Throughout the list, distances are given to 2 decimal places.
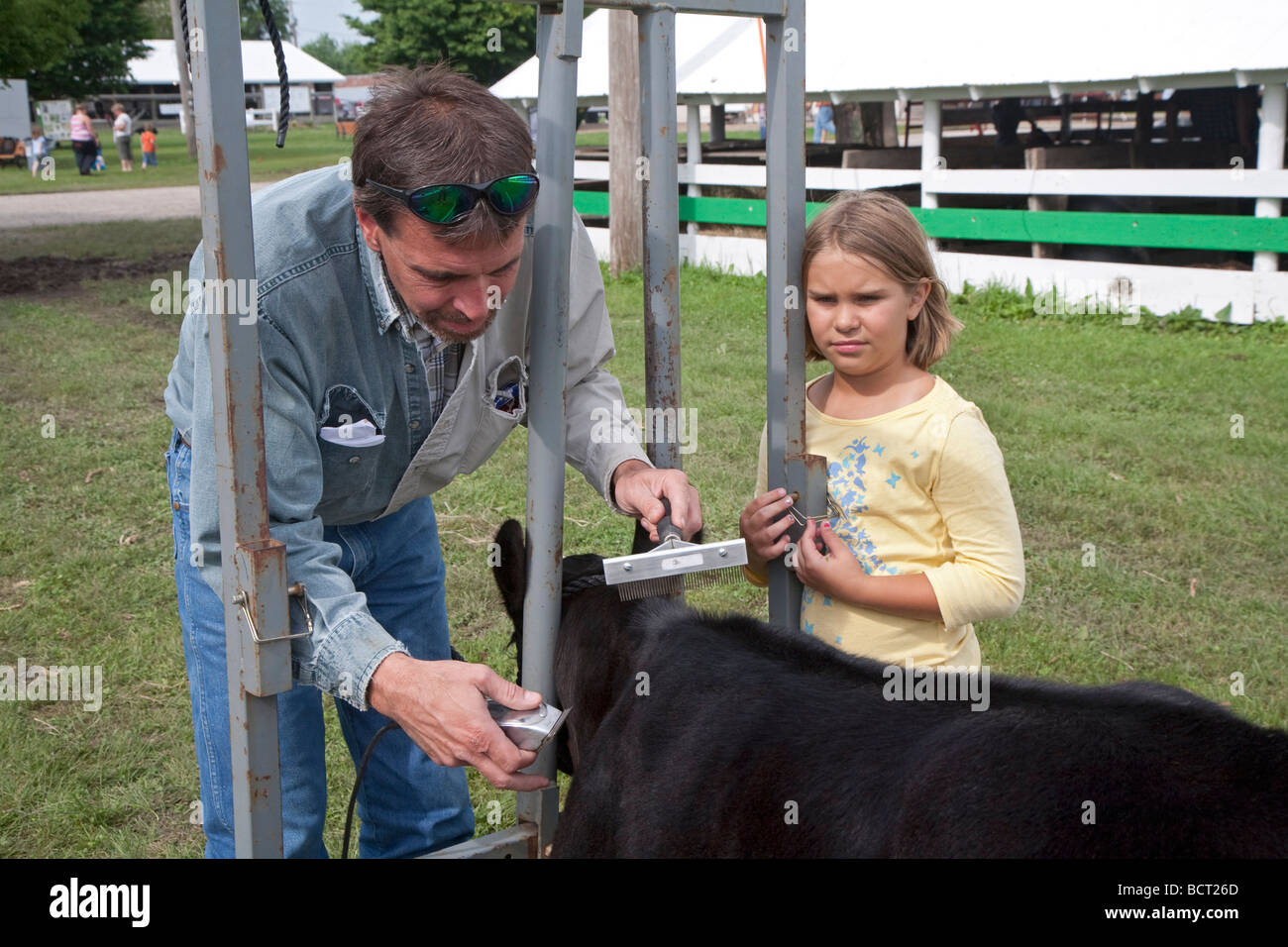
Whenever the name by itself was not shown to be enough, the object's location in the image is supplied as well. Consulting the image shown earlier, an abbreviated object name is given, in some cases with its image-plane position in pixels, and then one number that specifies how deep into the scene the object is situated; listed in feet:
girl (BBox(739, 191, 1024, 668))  8.61
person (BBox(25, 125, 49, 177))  103.19
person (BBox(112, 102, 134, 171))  111.24
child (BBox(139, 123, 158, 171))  112.57
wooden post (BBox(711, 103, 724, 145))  54.08
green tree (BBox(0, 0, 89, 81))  40.65
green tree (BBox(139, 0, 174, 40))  219.96
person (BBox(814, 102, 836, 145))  100.42
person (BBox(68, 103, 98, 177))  97.96
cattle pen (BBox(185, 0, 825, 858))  5.90
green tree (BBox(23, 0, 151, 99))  138.21
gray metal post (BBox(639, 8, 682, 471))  8.03
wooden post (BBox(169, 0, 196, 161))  119.96
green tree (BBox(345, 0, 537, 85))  134.92
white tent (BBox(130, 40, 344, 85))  203.51
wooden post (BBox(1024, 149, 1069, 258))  36.17
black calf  5.46
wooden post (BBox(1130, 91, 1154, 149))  45.68
